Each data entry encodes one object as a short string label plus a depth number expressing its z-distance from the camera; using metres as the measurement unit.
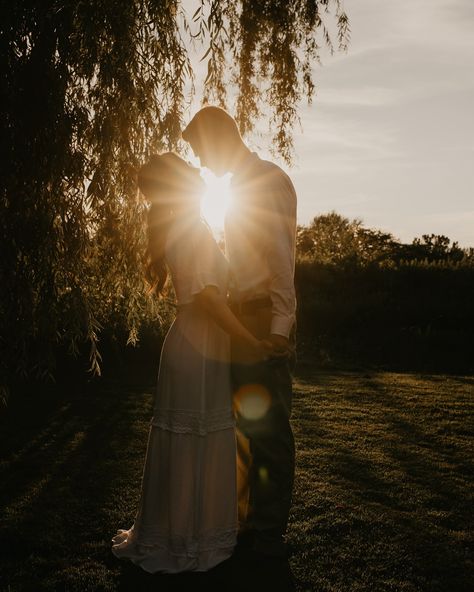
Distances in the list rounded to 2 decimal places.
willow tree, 3.23
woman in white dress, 2.84
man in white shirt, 2.95
